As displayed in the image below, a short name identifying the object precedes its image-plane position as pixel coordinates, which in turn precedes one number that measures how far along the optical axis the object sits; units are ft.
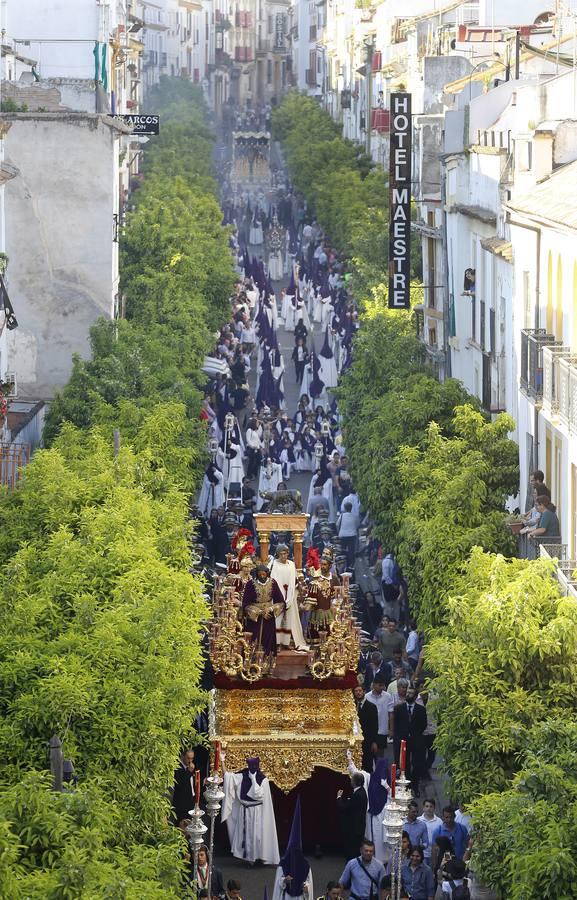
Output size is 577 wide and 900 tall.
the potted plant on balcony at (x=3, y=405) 114.42
